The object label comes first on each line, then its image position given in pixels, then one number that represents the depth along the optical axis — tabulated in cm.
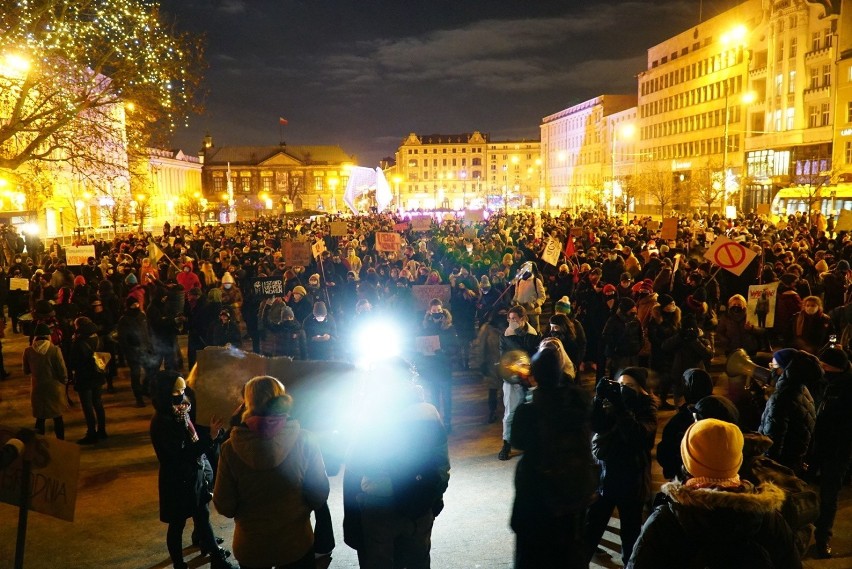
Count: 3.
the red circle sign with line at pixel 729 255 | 1162
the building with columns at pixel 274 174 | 13925
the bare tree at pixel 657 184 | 6116
